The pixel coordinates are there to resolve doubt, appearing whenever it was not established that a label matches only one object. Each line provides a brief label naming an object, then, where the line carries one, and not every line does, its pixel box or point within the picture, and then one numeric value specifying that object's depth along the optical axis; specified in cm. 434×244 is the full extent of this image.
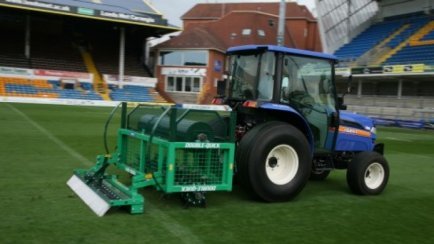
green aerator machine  539
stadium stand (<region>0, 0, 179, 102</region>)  3219
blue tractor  596
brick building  4000
